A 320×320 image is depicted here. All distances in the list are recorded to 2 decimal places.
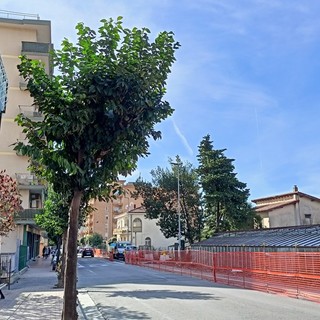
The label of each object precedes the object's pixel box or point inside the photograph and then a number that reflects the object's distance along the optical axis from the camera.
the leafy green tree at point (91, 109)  7.39
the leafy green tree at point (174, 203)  48.50
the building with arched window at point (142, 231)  82.12
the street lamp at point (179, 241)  40.86
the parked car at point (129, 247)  58.08
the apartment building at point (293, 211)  46.69
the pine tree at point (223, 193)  39.71
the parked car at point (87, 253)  72.71
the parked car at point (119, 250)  58.78
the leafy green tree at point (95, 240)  107.81
